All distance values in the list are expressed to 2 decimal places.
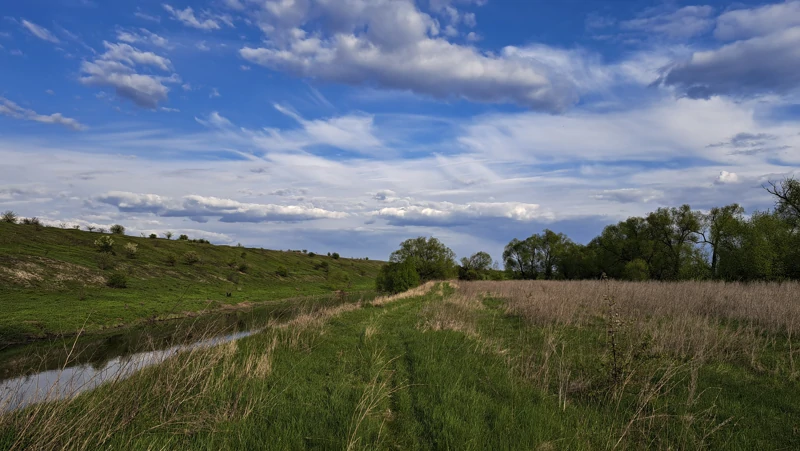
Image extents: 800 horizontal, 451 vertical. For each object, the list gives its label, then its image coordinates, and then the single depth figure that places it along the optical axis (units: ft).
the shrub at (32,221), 205.11
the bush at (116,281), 127.75
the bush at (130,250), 182.53
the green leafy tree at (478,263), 325.42
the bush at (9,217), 196.31
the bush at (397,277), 166.09
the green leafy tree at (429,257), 236.22
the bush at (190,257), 205.98
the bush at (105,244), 174.81
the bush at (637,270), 165.78
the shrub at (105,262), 142.20
